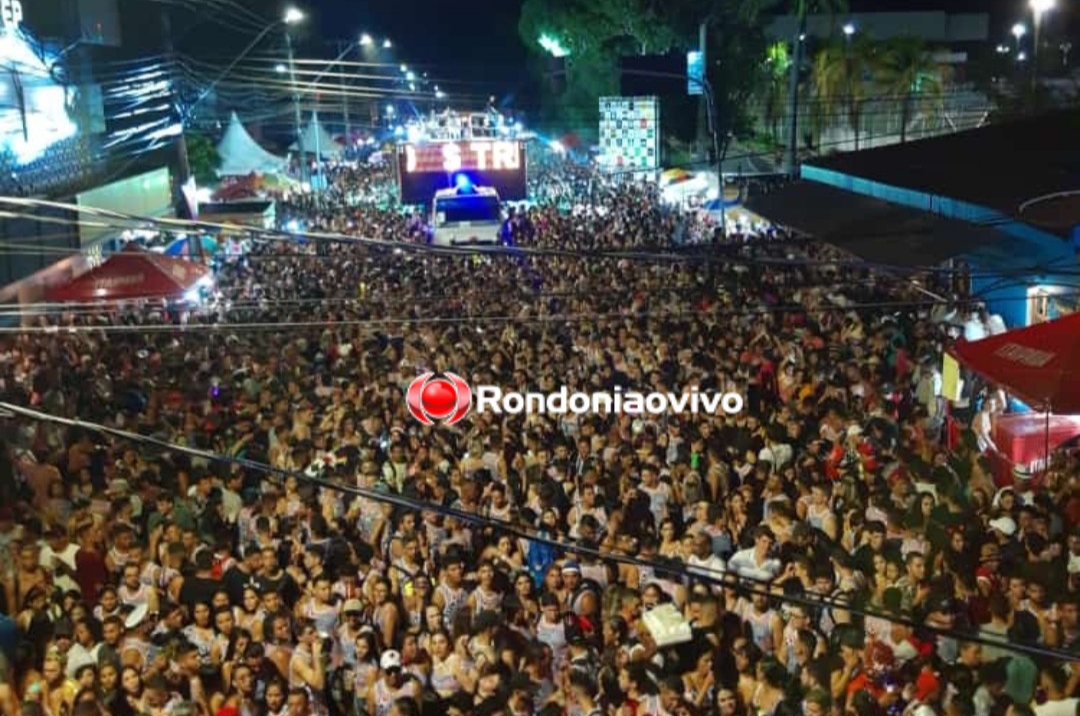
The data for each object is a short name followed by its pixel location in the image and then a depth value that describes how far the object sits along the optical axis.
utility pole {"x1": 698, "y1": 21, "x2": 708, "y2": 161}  36.44
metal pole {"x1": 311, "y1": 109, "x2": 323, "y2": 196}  33.20
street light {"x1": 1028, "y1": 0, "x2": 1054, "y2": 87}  20.61
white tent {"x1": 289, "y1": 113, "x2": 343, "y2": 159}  41.88
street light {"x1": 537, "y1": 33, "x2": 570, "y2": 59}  40.38
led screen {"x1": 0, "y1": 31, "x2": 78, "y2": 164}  15.64
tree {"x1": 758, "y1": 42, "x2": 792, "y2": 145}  38.38
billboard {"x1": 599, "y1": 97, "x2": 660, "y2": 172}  31.12
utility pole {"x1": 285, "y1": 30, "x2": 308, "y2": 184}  27.25
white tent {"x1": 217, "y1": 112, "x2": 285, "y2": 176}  32.22
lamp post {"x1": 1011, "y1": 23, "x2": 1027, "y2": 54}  43.04
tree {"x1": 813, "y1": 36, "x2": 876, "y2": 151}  34.47
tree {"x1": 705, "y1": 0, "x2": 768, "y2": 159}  36.28
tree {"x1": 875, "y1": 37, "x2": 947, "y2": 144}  34.23
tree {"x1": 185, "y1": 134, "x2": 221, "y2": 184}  33.34
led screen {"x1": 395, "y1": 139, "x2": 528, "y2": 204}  26.94
